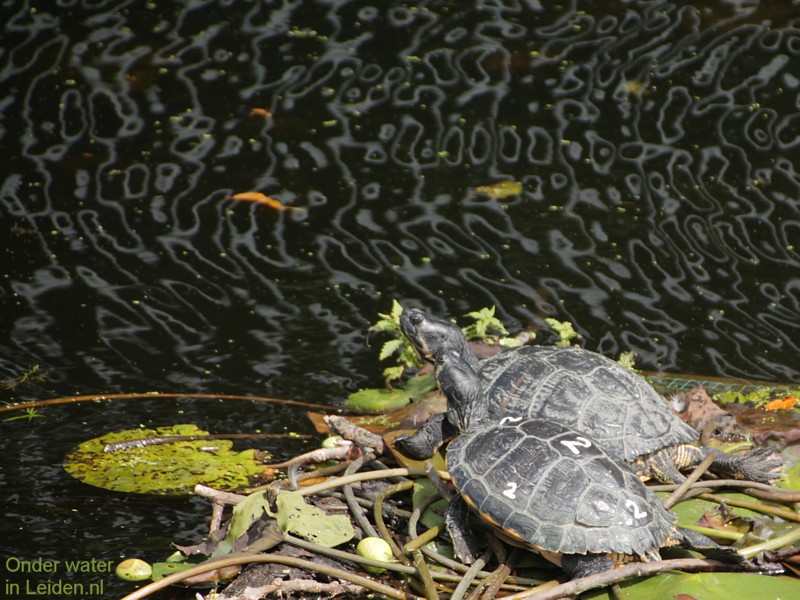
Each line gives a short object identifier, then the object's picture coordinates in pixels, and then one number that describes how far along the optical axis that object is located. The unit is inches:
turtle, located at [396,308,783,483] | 268.5
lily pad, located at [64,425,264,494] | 304.0
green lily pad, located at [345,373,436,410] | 348.8
